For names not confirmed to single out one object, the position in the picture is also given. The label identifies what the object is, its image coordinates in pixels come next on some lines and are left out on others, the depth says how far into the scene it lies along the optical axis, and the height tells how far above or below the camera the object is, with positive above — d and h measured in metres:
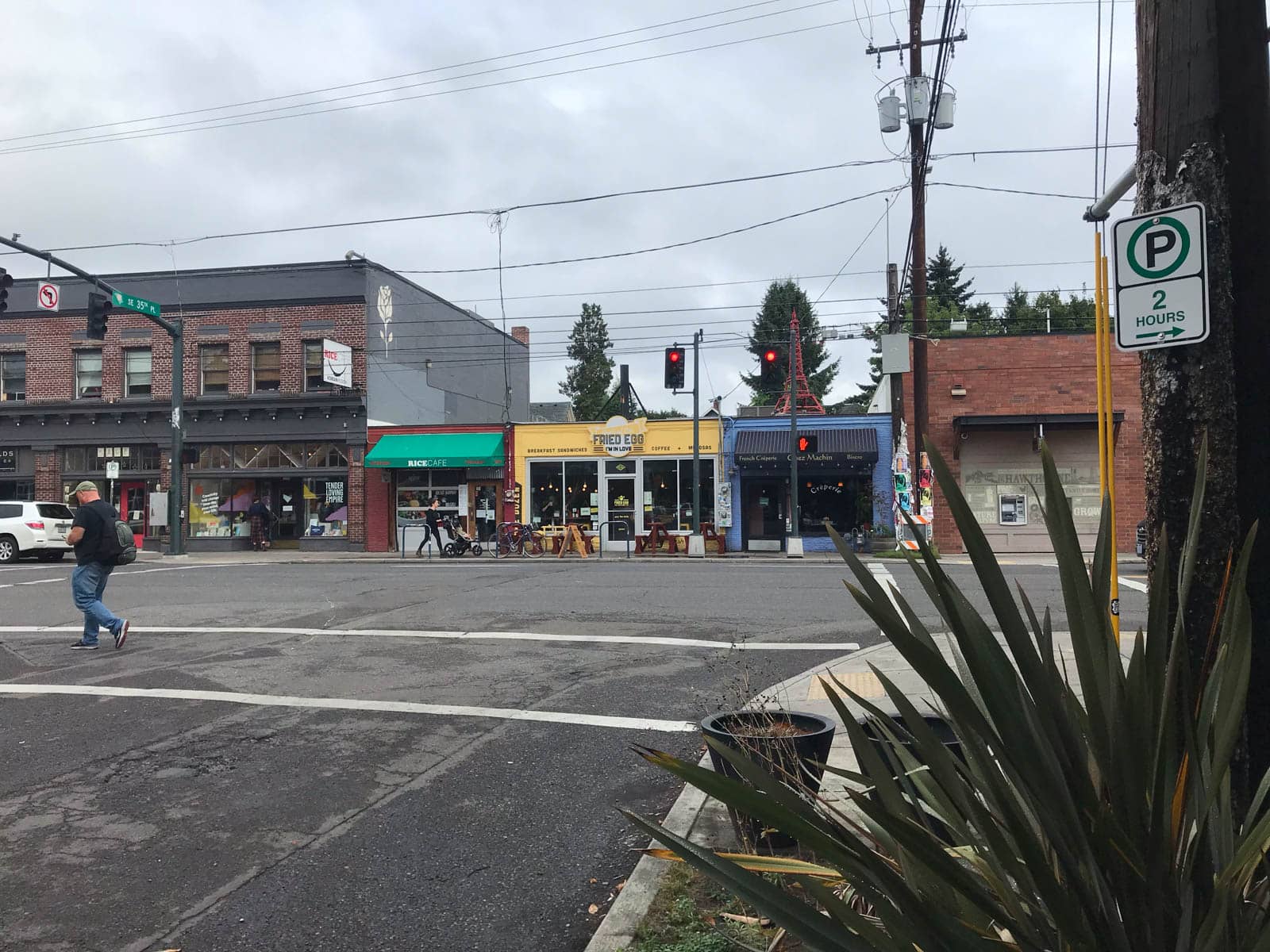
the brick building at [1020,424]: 24.73 +1.63
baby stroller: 25.33 -1.42
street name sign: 22.23 +4.83
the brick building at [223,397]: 29.25 +3.23
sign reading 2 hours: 2.98 +0.67
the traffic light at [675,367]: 22.92 +3.06
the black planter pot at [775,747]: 3.91 -1.18
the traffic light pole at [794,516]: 23.61 -0.71
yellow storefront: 27.47 +0.54
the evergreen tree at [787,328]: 55.01 +9.67
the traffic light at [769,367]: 21.72 +2.89
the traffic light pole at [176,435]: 25.36 +1.73
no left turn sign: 28.44 +6.32
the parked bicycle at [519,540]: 25.67 -1.33
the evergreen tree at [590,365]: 67.12 +9.43
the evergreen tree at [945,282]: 63.91 +14.65
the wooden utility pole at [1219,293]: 2.83 +0.61
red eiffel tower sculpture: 30.32 +2.95
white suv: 23.75 -0.79
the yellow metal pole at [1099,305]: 5.01 +0.99
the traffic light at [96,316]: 21.39 +4.26
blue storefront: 25.62 +0.29
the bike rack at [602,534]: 25.33 -1.20
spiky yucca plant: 1.71 -0.62
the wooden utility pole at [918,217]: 20.28 +6.07
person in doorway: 29.08 -0.87
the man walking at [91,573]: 10.07 -0.82
